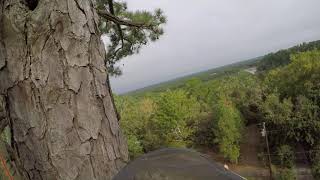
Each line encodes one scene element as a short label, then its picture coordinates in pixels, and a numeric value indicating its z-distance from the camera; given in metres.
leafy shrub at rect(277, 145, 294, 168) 15.20
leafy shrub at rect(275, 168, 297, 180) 13.59
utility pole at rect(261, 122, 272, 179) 14.58
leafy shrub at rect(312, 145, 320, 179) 13.52
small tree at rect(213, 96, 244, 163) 16.23
